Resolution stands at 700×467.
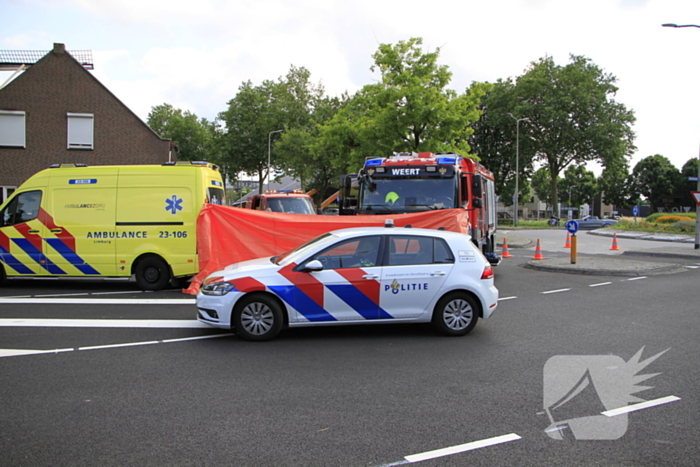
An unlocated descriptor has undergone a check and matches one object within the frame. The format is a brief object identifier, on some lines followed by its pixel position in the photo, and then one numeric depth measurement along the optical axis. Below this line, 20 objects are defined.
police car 6.82
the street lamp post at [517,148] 44.66
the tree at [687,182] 76.52
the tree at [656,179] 79.19
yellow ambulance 10.73
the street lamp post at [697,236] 21.02
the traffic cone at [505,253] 19.34
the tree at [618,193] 84.94
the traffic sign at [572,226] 15.16
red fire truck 11.05
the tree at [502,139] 48.09
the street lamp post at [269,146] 47.67
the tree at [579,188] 96.94
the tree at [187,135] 60.06
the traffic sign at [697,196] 20.70
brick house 27.08
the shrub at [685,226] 32.12
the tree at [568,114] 44.41
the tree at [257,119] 50.25
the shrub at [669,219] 36.93
